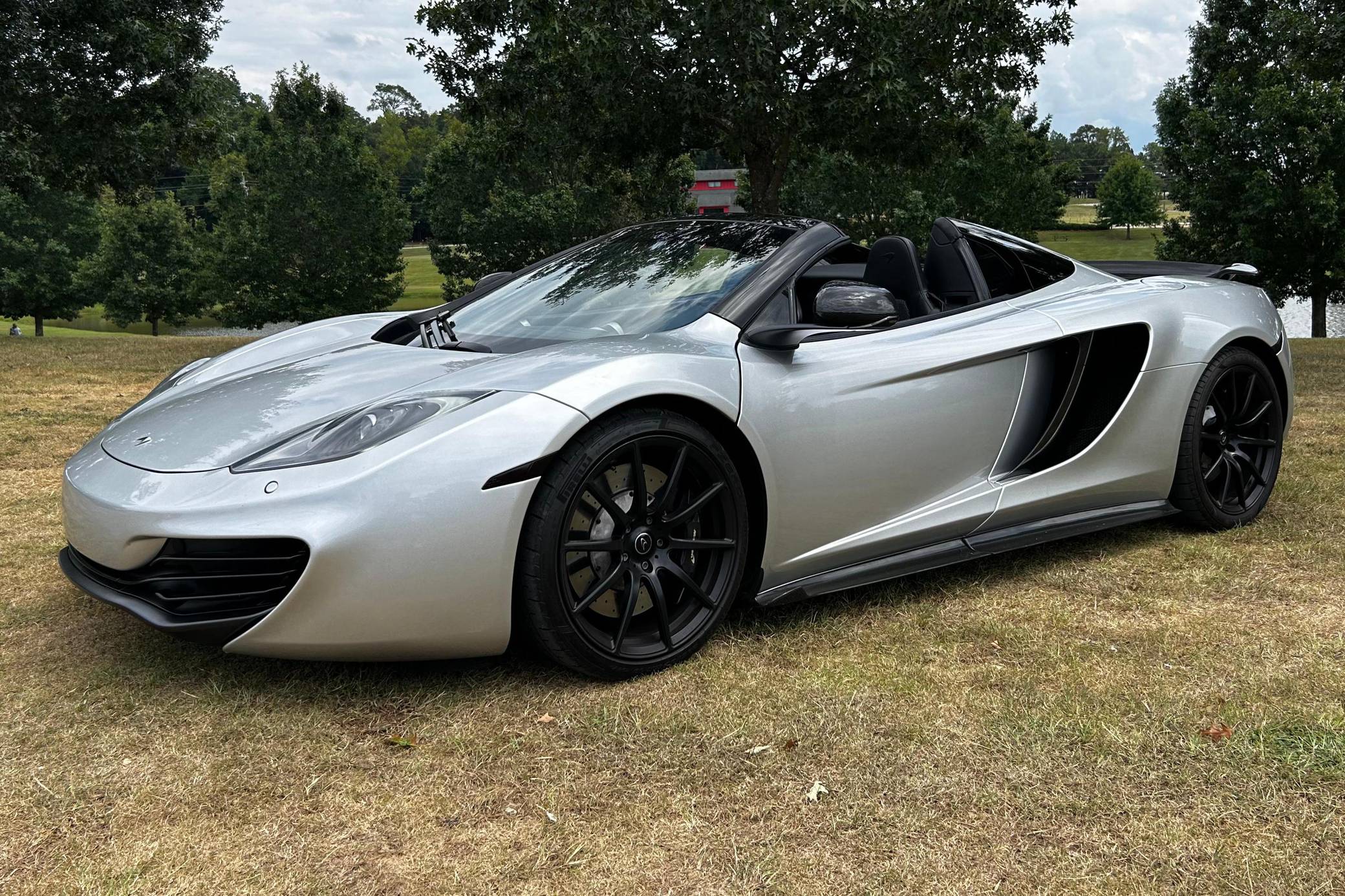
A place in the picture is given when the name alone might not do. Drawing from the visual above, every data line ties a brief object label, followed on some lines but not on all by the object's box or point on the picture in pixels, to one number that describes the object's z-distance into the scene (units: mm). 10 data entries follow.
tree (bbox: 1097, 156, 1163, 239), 76375
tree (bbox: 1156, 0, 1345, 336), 19359
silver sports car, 2641
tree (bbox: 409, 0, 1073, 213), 12078
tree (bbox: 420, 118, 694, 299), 34531
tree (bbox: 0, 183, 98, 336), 43469
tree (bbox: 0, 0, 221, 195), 14461
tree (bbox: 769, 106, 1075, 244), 33125
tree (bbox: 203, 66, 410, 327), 31750
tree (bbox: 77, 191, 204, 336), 44875
